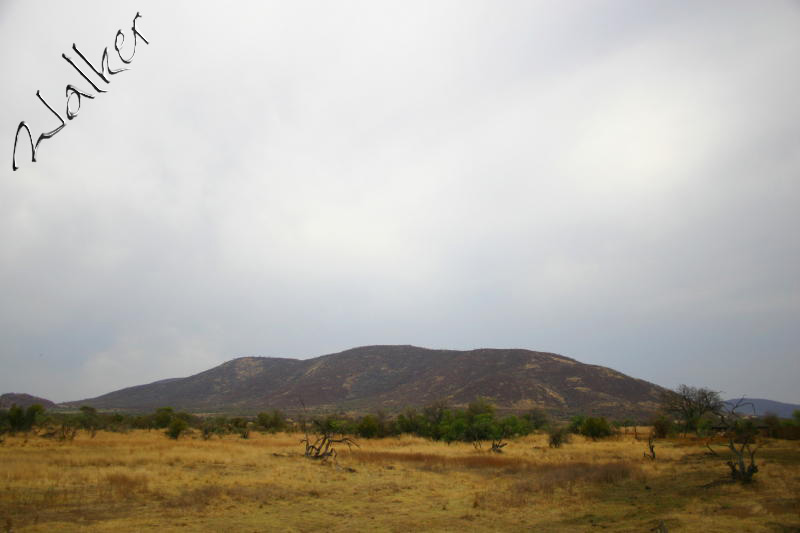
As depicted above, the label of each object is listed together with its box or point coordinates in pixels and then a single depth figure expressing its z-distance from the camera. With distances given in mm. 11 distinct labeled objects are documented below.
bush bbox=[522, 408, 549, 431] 48491
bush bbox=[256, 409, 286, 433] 47938
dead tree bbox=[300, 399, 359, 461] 25359
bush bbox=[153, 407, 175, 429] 43844
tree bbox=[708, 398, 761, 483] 15238
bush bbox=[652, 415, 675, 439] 37000
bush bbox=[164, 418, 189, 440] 34594
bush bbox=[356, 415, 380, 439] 41438
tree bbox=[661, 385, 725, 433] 44531
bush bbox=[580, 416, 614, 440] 38500
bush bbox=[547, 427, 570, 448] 33338
